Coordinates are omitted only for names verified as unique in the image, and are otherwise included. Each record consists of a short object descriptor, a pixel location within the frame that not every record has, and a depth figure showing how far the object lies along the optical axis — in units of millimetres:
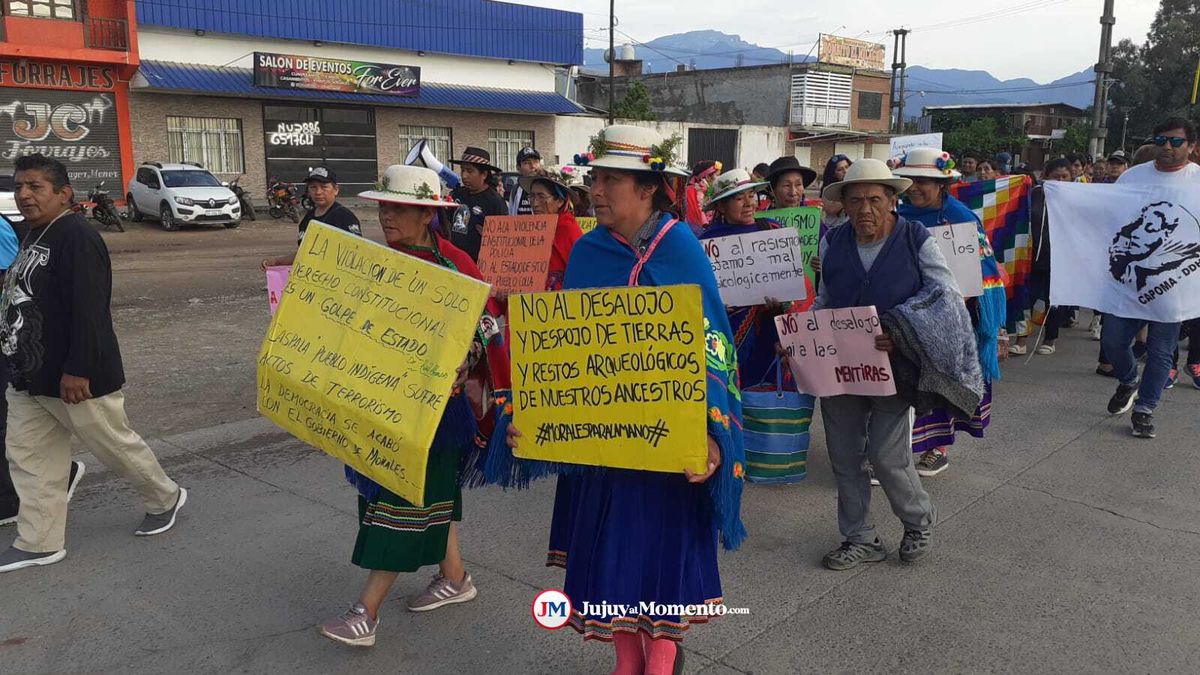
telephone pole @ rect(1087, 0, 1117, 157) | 20922
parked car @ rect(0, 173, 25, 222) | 15503
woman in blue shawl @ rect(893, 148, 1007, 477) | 4914
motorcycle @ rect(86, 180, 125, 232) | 19922
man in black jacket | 3852
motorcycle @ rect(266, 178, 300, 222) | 23438
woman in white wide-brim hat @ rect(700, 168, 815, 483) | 4664
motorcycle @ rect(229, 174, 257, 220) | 23089
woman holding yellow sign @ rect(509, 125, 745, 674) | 2697
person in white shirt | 5594
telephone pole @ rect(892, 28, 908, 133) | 48553
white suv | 20422
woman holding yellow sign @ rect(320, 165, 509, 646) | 3174
